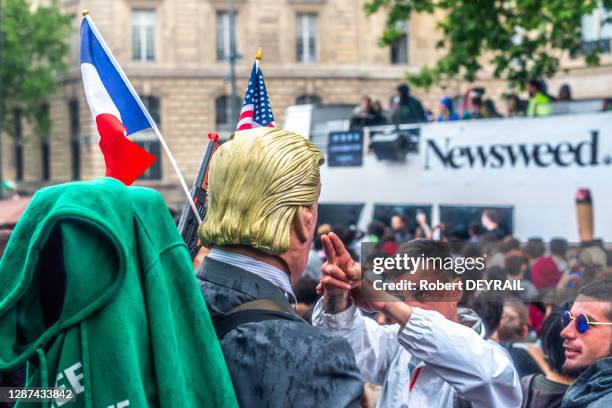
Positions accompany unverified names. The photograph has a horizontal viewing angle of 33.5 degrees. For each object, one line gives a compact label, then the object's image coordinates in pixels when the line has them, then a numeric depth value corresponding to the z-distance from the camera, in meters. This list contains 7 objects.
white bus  12.45
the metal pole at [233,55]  31.73
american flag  4.24
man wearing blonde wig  2.20
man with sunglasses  3.14
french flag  3.83
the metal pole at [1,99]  36.59
